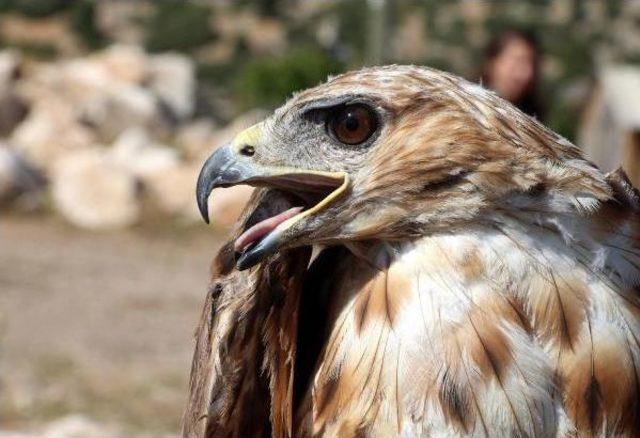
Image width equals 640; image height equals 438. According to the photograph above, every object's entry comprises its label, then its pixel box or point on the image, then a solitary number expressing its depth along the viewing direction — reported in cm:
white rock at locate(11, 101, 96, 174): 1542
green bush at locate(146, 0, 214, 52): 4225
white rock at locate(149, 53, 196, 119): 2014
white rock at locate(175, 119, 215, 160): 1634
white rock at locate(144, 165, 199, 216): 1357
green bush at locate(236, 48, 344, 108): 2152
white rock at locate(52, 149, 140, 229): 1323
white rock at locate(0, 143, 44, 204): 1355
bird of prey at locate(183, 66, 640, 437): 235
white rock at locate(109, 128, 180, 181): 1455
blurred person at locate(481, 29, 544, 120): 573
